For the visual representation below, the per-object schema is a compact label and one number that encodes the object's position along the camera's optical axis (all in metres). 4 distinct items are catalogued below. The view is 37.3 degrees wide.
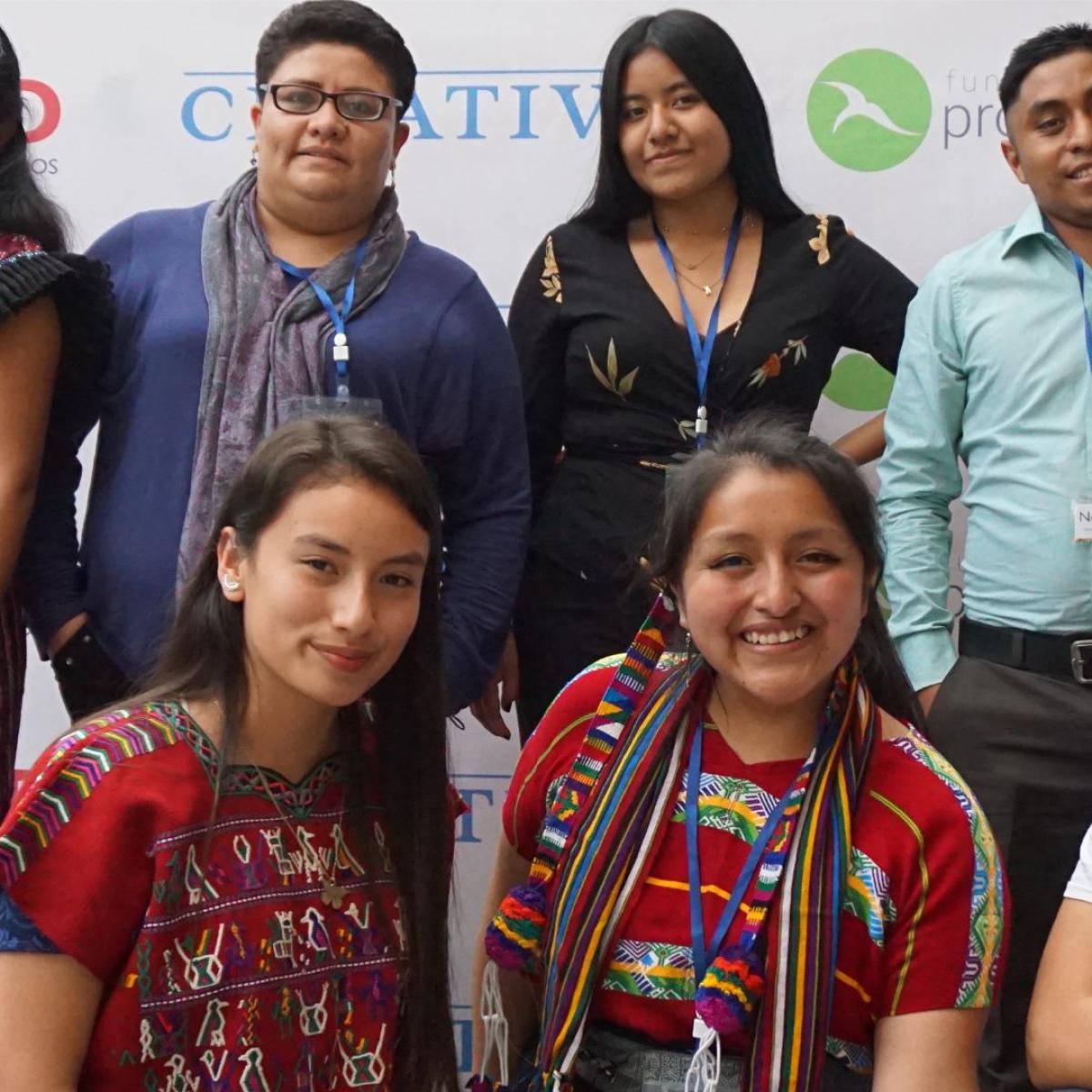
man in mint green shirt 2.43
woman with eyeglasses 2.21
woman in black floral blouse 2.53
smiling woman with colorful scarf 1.67
